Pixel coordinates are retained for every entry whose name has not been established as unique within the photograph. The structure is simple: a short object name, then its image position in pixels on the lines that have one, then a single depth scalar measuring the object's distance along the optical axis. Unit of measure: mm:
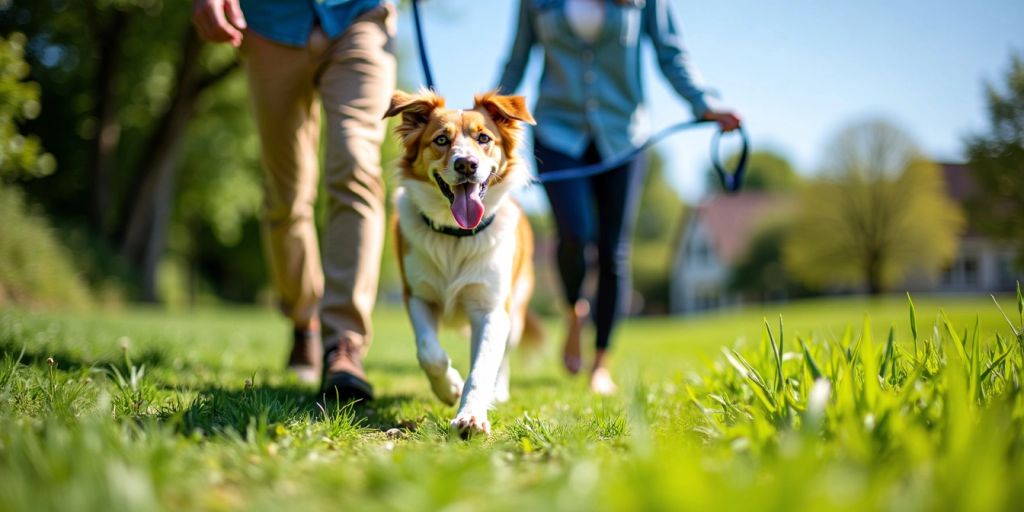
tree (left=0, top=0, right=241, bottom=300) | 13477
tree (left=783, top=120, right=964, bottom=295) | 29688
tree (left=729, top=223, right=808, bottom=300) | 37531
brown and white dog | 2844
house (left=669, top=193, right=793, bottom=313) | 42125
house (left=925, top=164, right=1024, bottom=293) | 29500
